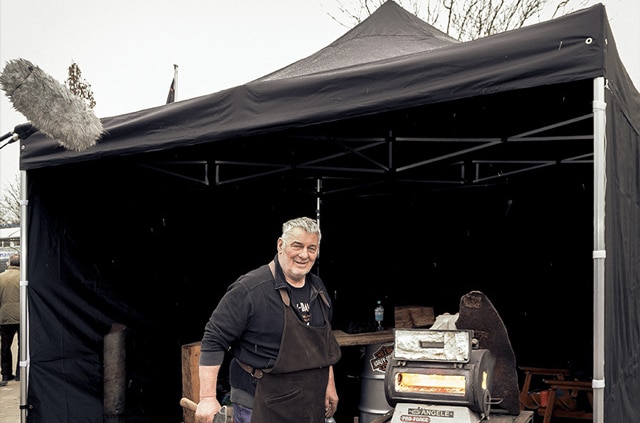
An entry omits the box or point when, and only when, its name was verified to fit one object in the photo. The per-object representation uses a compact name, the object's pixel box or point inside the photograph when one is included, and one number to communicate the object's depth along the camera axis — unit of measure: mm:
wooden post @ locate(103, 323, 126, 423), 5555
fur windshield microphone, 3613
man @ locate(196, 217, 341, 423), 3303
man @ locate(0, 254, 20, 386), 8562
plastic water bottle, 6328
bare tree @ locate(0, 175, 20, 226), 46628
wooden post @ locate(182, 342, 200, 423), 5707
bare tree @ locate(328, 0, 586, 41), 15688
